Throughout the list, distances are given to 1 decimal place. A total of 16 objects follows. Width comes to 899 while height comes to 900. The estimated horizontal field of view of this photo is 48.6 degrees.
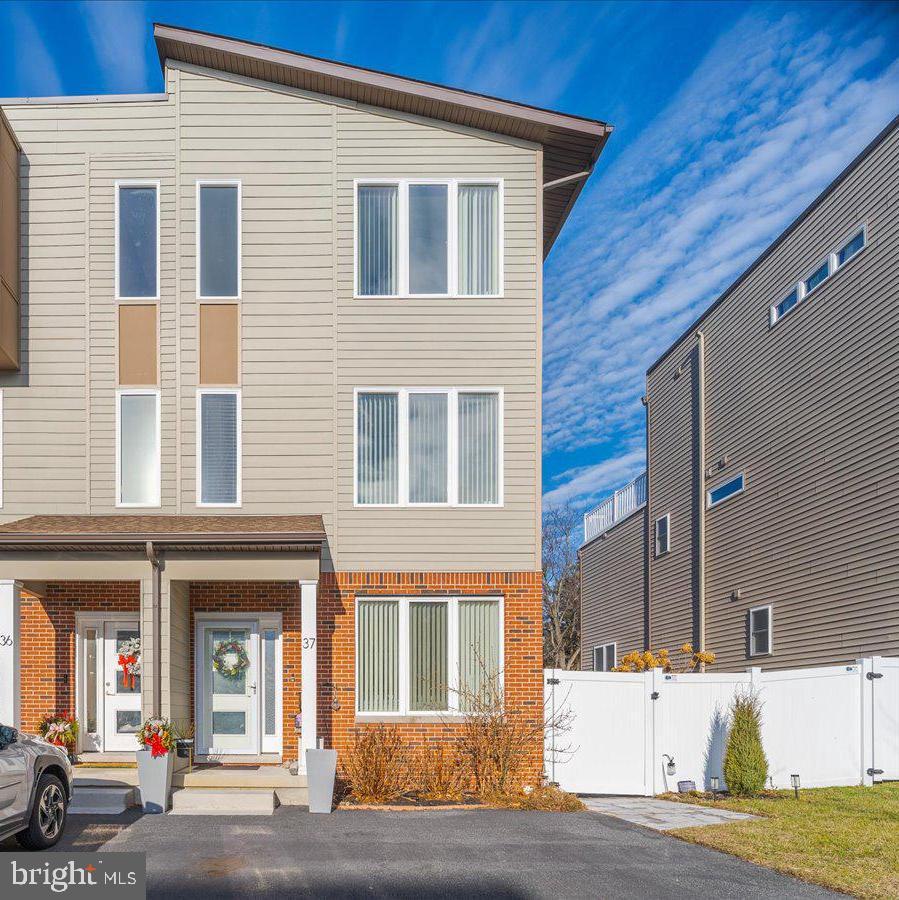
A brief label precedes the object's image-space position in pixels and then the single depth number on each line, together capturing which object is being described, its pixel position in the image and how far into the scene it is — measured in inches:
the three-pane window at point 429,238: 558.6
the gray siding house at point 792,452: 621.3
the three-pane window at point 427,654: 527.8
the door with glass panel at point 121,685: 546.0
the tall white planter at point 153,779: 457.4
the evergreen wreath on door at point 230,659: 548.4
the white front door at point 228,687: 543.5
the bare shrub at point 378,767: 489.1
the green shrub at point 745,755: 526.9
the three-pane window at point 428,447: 546.6
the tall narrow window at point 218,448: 546.0
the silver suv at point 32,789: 340.2
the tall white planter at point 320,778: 456.8
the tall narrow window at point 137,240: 556.7
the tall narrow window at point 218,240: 558.3
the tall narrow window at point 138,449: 545.3
